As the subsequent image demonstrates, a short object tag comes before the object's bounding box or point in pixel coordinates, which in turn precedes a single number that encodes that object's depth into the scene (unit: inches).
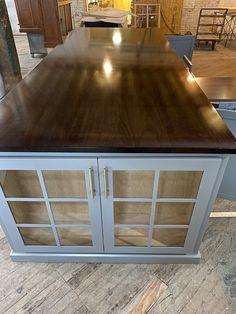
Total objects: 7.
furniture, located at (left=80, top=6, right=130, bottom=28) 173.9
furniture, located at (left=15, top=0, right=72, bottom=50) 169.6
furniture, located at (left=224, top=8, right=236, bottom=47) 250.6
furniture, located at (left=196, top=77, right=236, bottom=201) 54.2
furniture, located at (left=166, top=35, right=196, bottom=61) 120.0
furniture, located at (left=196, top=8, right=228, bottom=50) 225.9
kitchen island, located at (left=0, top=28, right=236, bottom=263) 36.2
